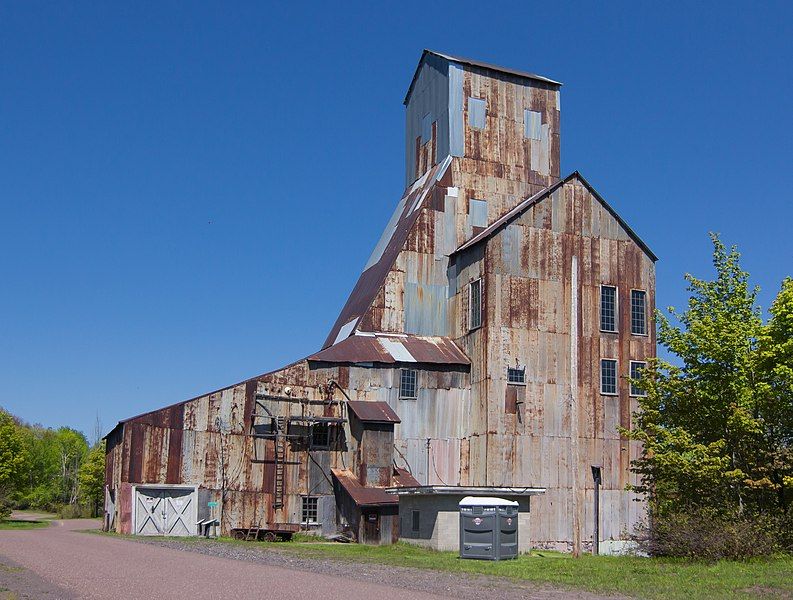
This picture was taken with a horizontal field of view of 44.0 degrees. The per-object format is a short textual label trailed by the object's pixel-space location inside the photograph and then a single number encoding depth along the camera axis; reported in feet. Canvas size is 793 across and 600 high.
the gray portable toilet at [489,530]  94.63
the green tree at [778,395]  91.35
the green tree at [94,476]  285.23
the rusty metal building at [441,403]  129.18
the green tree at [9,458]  210.79
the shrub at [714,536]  83.30
